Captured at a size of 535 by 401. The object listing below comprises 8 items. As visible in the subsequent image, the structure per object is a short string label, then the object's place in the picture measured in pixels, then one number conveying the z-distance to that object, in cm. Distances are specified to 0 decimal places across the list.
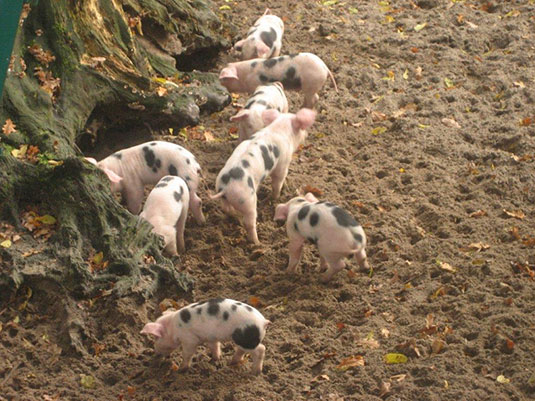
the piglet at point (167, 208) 1275
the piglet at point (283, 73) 1656
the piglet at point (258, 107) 1499
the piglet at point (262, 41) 1752
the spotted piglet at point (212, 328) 1043
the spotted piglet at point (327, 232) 1201
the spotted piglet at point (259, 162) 1313
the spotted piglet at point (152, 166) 1377
